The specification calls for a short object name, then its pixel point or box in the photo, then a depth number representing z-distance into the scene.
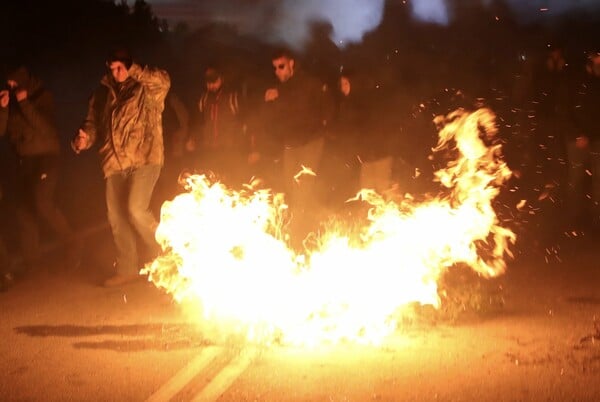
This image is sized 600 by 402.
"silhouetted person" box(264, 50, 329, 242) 10.38
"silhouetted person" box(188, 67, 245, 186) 10.50
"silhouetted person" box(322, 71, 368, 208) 10.38
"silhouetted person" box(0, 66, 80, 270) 9.59
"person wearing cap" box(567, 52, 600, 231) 11.24
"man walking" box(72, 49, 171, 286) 8.83
